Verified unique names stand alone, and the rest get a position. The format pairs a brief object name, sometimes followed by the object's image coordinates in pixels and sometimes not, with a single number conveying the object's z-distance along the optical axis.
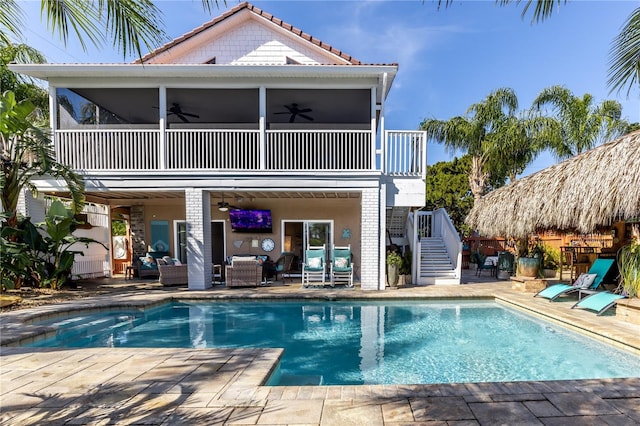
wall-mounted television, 11.77
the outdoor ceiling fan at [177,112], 10.45
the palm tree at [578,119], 13.58
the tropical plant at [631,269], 5.70
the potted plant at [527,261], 9.03
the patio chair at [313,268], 9.59
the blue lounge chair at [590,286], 7.14
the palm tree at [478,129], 14.56
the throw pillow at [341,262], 9.68
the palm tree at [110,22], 2.47
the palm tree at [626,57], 3.67
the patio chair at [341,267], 9.51
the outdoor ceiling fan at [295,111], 10.50
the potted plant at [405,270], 9.84
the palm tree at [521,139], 13.27
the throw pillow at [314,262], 9.74
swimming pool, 4.31
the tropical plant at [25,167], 7.76
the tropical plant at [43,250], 7.75
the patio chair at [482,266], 11.92
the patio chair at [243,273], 9.23
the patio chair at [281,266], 10.75
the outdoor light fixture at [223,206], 10.32
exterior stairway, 9.85
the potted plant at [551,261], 11.72
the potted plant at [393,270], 9.16
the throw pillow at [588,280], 7.21
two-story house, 8.76
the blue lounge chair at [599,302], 5.95
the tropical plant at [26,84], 9.64
